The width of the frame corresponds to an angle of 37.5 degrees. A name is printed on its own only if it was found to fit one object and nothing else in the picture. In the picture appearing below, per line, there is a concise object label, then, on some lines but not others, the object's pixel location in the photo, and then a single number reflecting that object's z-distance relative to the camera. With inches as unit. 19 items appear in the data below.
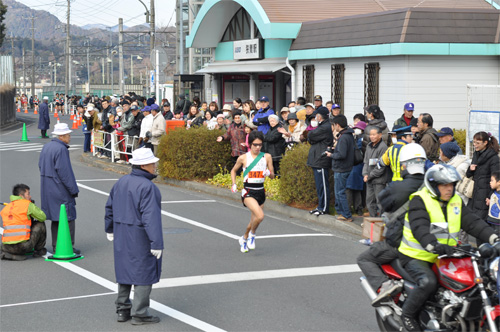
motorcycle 229.5
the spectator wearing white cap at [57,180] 419.5
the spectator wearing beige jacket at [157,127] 799.1
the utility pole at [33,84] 4173.2
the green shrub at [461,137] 680.4
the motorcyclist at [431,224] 242.4
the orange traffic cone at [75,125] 1807.3
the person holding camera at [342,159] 504.1
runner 433.1
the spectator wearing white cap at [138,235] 289.1
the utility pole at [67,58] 2716.5
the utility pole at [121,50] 1992.9
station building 757.9
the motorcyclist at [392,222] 257.9
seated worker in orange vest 412.8
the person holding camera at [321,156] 526.3
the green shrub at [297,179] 555.8
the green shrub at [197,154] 728.3
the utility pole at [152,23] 1405.0
